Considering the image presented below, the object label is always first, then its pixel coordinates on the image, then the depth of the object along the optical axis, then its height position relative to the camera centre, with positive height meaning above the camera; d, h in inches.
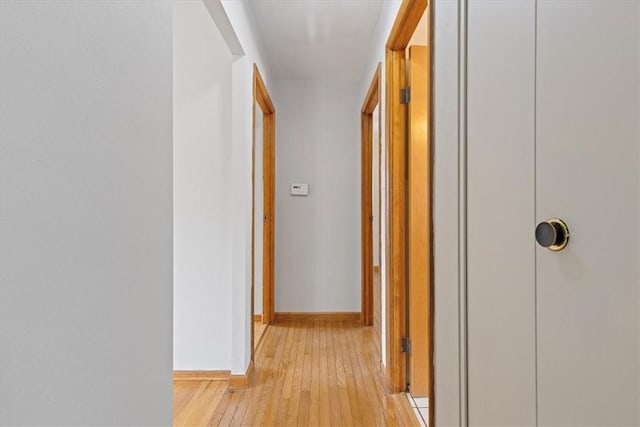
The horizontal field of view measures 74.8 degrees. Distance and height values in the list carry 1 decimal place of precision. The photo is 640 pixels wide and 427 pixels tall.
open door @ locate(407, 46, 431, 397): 95.5 -3.1
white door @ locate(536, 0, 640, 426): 25.5 +0.5
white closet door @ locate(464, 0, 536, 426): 37.0 +0.2
